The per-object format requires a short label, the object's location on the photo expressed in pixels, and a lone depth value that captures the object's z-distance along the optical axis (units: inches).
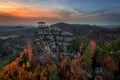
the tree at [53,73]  1743.1
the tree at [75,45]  2318.1
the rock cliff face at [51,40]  2391.4
